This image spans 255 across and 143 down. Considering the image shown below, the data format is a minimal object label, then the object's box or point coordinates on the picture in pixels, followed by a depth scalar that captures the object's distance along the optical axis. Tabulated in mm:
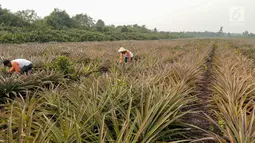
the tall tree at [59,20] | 31825
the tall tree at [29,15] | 29712
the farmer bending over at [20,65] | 4637
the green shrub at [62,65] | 5565
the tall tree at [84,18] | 55912
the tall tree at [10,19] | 23658
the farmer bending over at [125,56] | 7307
